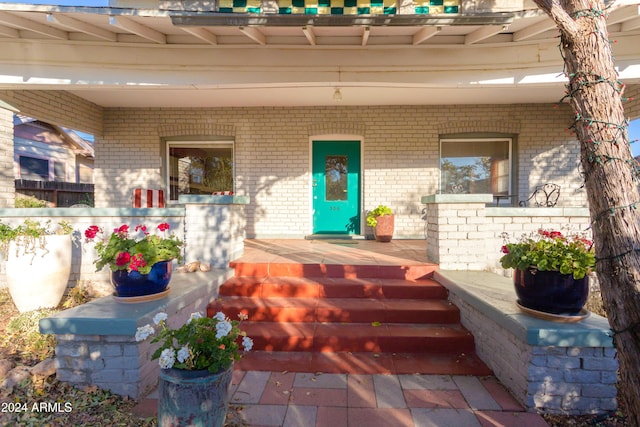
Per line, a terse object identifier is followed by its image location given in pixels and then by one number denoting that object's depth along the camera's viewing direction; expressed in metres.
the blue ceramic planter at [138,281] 2.62
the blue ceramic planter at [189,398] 1.74
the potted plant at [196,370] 1.75
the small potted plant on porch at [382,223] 5.96
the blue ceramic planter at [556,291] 2.28
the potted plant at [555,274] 2.27
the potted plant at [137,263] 2.61
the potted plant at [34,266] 3.64
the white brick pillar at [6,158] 4.55
